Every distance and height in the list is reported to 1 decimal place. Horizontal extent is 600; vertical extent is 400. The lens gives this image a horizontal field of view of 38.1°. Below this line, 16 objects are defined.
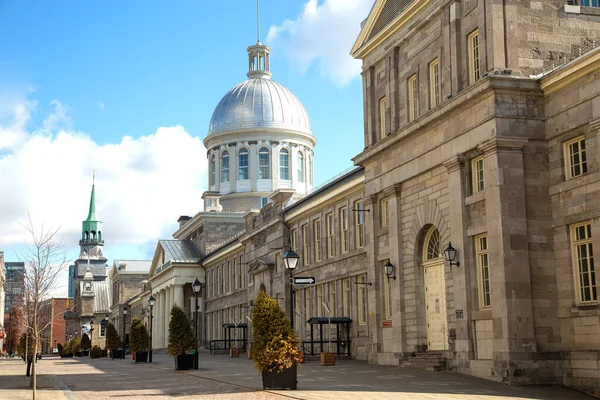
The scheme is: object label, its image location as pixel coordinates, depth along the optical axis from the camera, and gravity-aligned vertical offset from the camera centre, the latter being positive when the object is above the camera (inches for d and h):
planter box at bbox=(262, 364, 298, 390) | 898.7 -44.3
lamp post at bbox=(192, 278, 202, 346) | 1491.1 +86.1
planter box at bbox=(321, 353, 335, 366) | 1363.2 -37.6
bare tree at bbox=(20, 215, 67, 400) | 1069.1 +76.7
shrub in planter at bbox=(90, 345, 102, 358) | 2860.5 -41.5
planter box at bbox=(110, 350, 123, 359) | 2588.6 -44.5
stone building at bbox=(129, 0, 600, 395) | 933.8 +175.0
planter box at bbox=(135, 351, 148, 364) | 1980.8 -39.7
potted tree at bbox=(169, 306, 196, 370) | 1424.7 -8.4
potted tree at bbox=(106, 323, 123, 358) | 2596.0 -11.8
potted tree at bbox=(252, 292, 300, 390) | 899.4 -16.4
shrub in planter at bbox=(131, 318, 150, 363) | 1988.2 -10.5
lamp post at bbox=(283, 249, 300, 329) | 1010.7 +88.0
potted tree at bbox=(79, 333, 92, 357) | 3366.1 -17.1
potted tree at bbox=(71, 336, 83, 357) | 3366.1 -24.2
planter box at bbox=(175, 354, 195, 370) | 1422.2 -39.3
